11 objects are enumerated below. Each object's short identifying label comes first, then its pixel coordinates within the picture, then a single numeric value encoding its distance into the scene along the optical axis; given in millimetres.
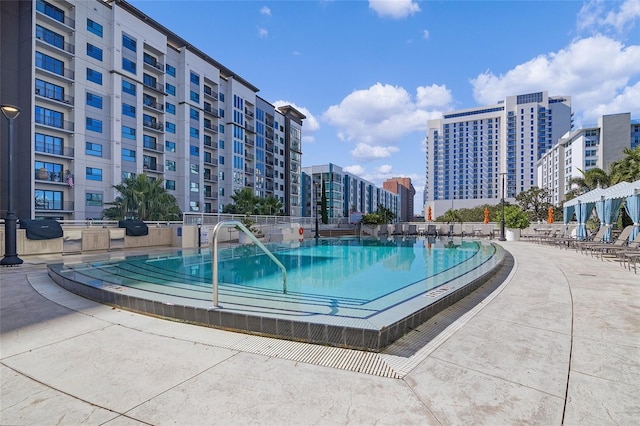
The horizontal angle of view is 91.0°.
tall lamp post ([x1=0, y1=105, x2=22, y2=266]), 9656
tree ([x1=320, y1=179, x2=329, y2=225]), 48575
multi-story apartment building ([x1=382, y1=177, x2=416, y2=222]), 171000
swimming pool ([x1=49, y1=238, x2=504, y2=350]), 3830
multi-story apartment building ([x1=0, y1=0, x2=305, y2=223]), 27641
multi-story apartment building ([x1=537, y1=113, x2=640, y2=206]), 73125
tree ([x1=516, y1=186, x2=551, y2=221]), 58344
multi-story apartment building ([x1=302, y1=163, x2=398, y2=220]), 89375
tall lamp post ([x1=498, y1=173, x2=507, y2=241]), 21828
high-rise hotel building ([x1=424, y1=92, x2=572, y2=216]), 108000
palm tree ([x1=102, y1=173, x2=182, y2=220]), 25984
